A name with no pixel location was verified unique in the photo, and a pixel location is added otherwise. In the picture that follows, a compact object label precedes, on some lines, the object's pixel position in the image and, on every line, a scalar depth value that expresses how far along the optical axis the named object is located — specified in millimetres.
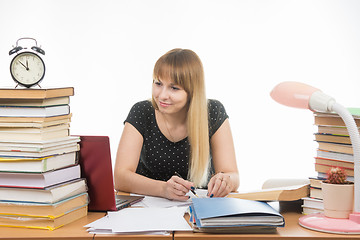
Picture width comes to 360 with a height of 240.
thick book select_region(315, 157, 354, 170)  1879
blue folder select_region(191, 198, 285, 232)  1747
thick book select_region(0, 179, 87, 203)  1830
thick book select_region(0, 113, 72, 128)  1859
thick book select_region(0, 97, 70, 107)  1868
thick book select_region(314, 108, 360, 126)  1909
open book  1950
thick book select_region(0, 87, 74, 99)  1852
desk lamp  1753
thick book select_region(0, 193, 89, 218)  1824
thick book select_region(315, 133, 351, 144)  1892
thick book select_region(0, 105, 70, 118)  1872
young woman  2437
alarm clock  2005
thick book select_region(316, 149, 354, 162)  1880
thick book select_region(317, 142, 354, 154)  1881
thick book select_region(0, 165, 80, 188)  1828
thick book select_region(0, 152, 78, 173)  1824
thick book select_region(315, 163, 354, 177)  1876
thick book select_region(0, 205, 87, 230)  1820
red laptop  1953
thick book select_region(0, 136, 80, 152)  1828
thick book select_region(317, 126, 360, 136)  1897
